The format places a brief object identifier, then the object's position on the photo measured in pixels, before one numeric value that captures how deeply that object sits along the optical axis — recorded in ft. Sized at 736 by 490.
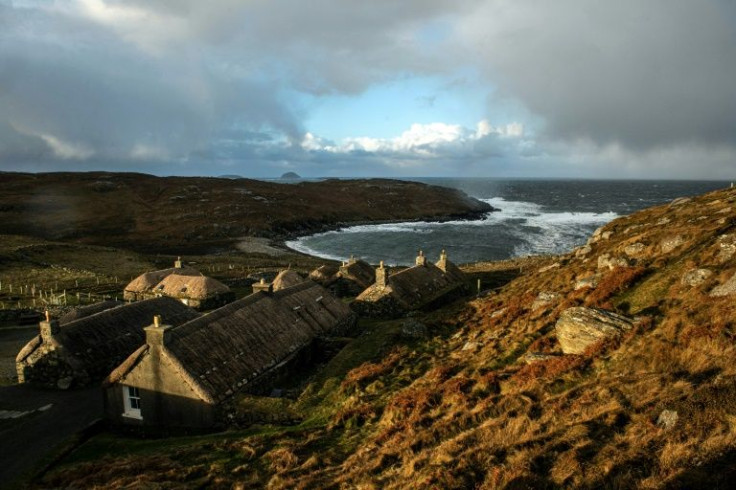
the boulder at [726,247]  63.26
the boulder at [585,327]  57.98
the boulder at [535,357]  59.71
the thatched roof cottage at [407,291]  129.39
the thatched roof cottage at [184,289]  144.25
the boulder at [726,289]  54.85
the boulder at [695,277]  61.00
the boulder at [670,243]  76.59
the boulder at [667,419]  35.88
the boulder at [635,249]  82.07
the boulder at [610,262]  79.49
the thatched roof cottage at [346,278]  158.30
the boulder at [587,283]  76.38
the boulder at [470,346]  75.63
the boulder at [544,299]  81.35
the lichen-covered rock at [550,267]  110.06
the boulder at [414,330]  91.61
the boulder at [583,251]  105.89
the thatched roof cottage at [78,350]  89.97
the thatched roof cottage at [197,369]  68.90
